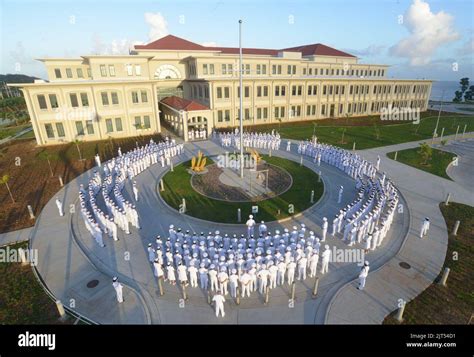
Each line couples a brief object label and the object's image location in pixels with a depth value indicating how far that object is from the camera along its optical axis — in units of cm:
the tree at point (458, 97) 8350
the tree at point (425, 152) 2756
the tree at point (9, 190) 2004
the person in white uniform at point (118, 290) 1119
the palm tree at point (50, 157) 3041
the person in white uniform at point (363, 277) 1184
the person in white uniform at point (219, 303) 1078
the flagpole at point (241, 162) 2403
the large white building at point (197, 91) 3553
